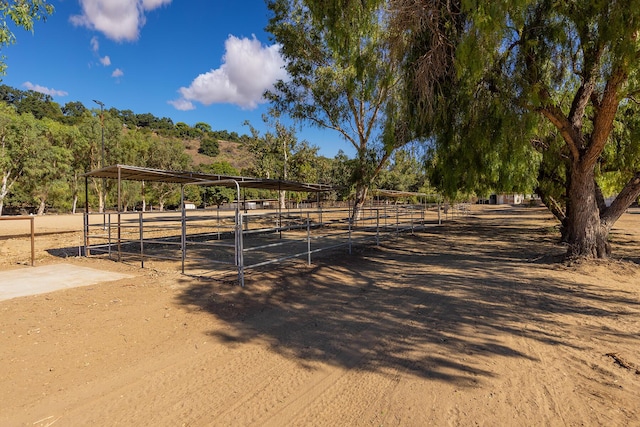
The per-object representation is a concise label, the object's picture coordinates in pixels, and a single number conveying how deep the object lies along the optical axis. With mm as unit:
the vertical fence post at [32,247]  8472
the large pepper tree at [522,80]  5785
